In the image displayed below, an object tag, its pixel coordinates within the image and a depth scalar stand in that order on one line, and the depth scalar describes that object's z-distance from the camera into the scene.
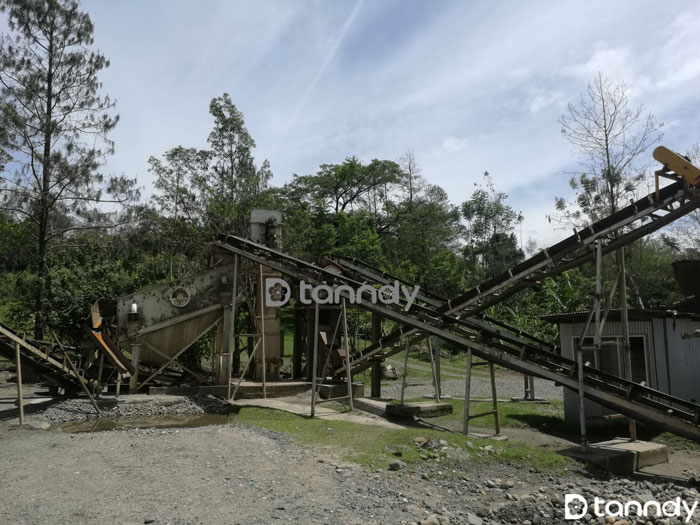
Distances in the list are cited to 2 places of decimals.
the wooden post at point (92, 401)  12.10
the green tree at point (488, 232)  51.34
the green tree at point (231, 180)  27.17
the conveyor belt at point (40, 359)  12.09
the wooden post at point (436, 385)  15.05
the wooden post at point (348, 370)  13.30
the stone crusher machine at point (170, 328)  15.52
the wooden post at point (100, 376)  13.20
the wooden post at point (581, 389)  9.59
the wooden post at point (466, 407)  10.98
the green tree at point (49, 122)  22.34
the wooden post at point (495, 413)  11.60
